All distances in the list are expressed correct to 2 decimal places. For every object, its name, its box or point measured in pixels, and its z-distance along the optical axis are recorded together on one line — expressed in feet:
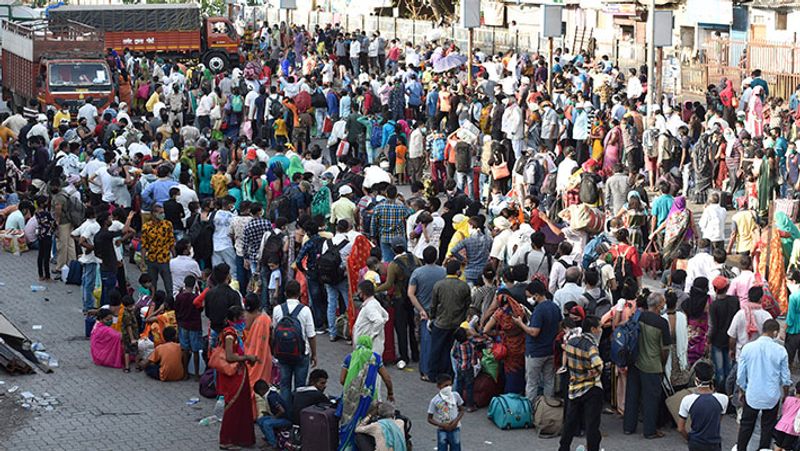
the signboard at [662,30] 96.58
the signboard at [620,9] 164.55
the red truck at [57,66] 118.62
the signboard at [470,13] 115.96
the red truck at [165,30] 169.58
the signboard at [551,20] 112.78
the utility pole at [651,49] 95.91
